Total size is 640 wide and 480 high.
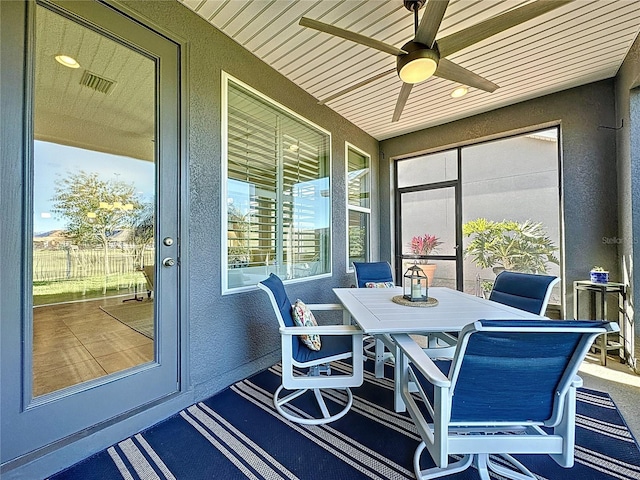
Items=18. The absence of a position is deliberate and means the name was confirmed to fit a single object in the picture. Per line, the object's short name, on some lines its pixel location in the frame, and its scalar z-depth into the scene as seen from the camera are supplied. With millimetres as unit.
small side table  2734
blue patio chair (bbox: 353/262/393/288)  3350
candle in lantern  2186
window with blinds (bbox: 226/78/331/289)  2551
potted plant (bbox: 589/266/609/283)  2855
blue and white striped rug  1448
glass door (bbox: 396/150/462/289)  4391
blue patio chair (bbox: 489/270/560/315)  1968
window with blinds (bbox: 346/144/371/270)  4281
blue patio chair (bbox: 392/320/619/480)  1015
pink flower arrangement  4586
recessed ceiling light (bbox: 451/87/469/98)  3199
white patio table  1538
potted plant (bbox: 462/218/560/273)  3738
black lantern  2180
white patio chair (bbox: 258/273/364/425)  1727
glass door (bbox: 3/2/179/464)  1499
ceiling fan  1631
